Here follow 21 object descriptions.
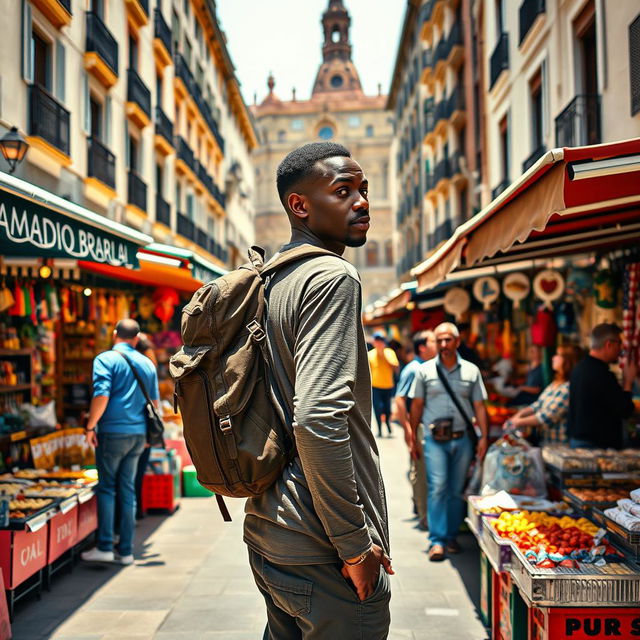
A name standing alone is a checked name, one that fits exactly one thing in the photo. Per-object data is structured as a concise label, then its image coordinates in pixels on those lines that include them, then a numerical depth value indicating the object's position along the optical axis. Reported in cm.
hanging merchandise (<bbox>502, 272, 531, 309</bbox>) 962
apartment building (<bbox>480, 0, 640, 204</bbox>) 959
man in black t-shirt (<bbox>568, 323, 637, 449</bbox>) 552
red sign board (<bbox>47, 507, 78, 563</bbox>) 538
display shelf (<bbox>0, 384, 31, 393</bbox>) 777
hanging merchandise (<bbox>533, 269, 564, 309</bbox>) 906
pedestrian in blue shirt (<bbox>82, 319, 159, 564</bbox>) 602
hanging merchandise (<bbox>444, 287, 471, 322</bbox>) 1051
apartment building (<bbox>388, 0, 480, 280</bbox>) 2430
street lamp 802
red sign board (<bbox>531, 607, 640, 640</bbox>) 333
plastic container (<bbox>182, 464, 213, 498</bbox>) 882
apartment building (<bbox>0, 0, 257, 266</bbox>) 1173
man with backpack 192
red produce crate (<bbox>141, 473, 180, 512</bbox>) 787
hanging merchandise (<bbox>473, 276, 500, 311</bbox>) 985
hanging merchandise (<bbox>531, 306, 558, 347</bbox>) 976
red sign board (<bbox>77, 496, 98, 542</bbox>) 604
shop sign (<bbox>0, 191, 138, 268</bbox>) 418
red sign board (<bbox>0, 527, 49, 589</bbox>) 474
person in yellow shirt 1416
